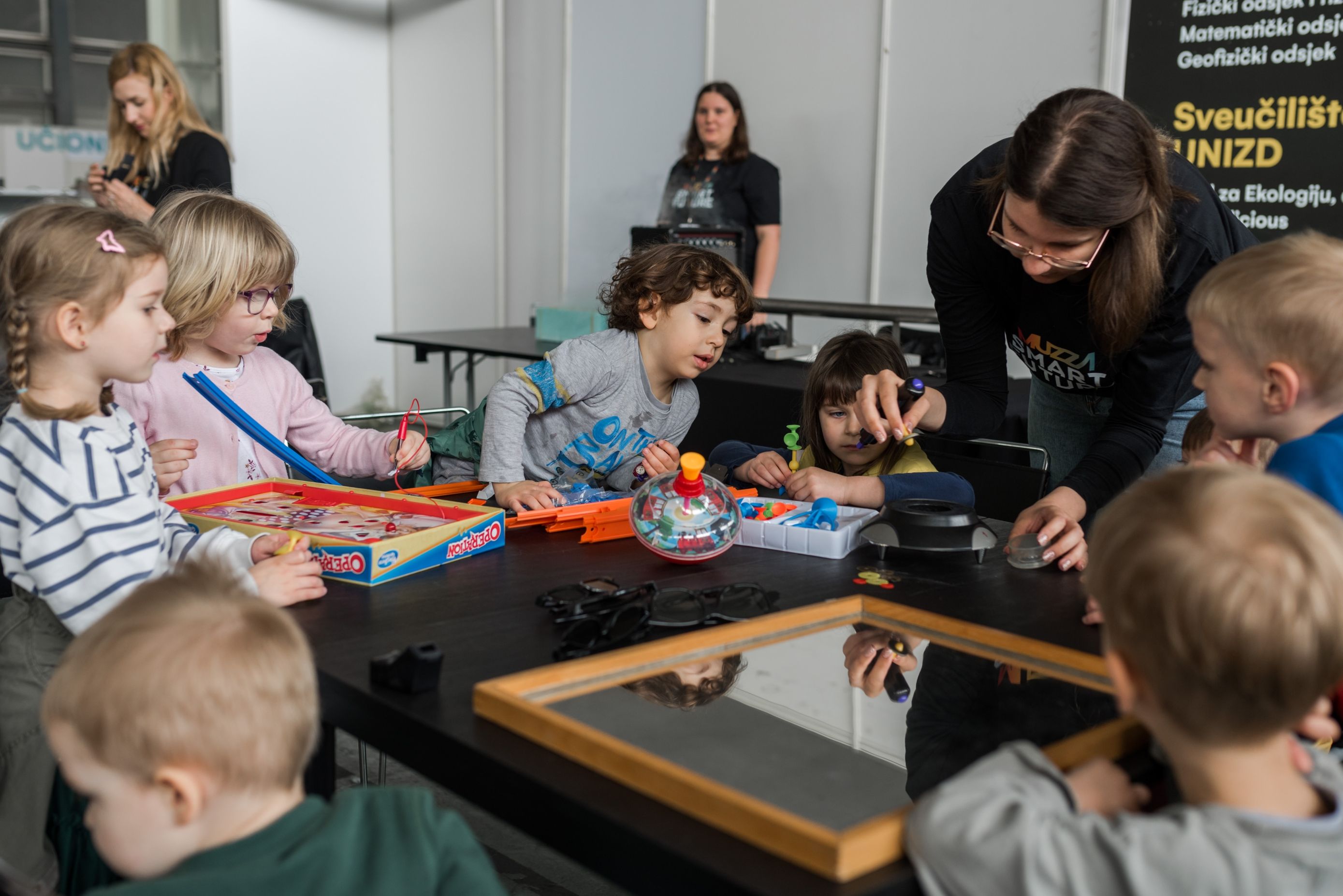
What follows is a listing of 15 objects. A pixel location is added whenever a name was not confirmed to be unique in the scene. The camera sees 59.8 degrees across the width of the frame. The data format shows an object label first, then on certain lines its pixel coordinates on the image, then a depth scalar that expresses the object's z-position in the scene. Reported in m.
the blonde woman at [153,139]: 4.11
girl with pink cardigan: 1.89
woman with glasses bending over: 1.61
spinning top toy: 1.51
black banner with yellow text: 3.68
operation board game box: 1.40
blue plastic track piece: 1.70
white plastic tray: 1.56
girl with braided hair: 1.25
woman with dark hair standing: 4.90
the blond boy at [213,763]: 0.83
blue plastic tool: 1.61
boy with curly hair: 2.24
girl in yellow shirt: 2.10
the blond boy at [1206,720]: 0.75
